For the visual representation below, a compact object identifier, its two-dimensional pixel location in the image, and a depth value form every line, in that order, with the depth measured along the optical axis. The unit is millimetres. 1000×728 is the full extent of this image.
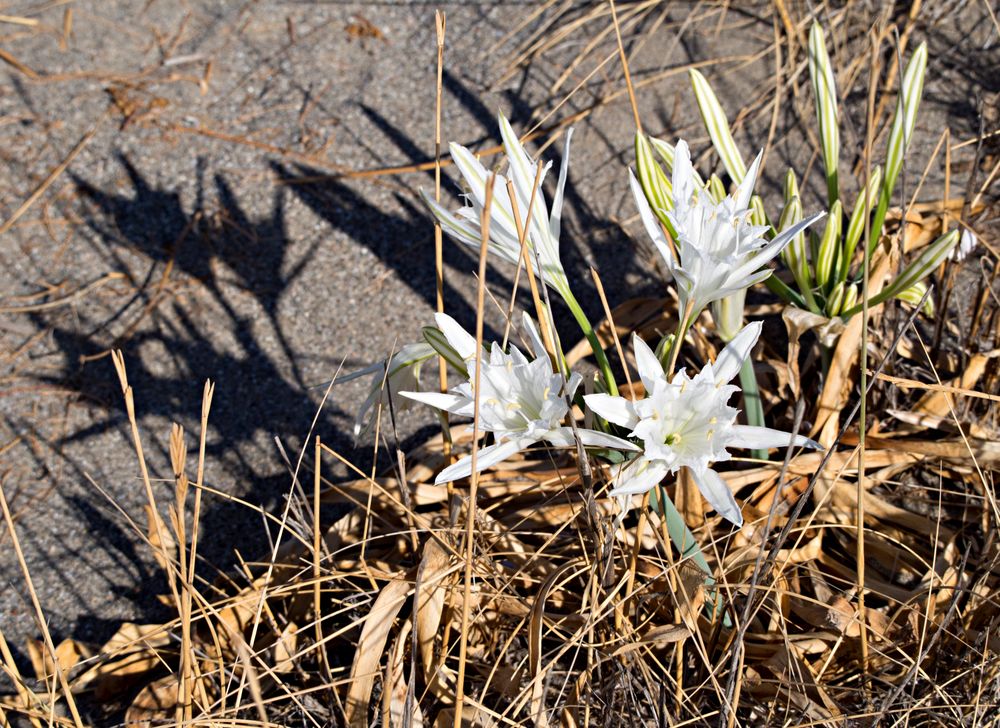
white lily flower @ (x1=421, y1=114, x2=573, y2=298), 922
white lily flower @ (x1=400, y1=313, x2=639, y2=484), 860
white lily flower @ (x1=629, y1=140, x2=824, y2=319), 874
